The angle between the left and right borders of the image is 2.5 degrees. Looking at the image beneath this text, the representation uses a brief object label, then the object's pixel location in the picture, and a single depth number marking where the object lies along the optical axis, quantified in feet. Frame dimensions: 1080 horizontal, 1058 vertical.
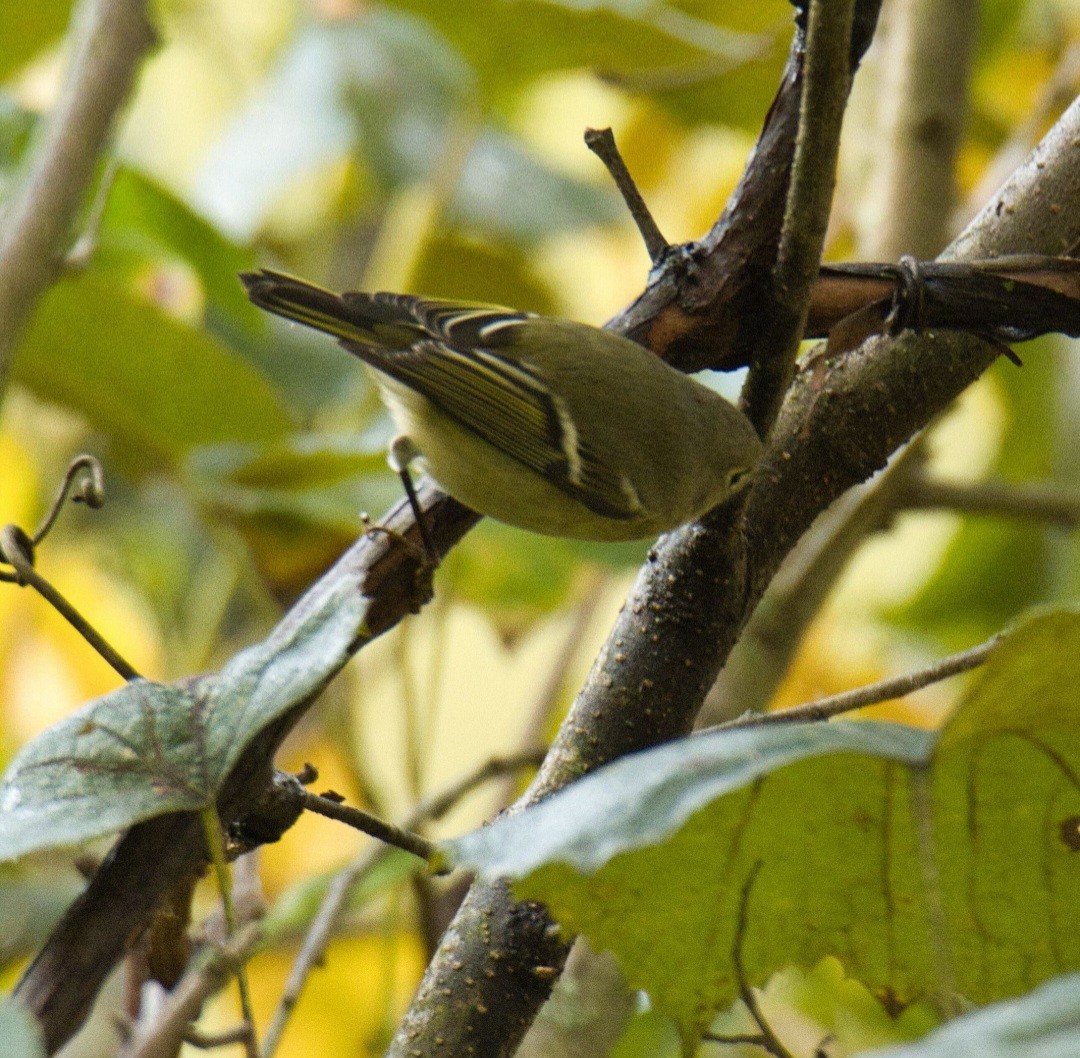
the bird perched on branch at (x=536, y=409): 14.17
